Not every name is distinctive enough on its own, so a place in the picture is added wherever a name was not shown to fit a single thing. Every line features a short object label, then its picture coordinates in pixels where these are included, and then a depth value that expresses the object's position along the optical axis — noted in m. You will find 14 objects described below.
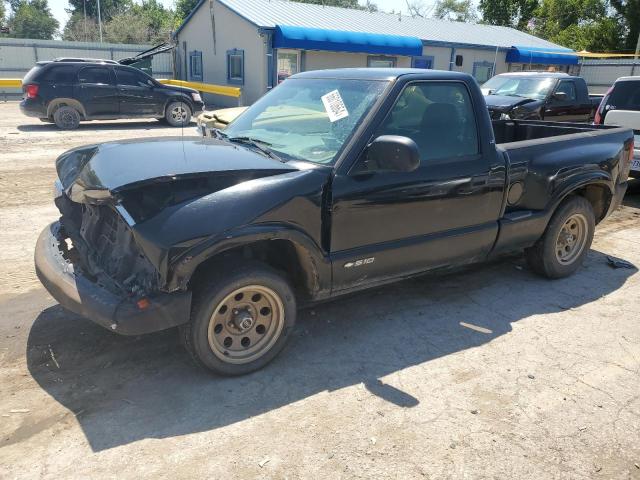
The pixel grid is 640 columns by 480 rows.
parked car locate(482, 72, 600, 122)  11.42
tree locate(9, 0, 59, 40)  70.44
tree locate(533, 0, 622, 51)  39.41
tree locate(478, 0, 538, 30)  46.19
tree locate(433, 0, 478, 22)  74.12
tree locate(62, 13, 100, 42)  57.06
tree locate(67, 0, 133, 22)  67.25
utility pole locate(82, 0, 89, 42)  56.12
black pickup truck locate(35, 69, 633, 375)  2.89
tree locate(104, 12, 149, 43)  48.78
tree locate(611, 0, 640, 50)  36.29
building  20.78
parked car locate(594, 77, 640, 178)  8.32
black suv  13.34
